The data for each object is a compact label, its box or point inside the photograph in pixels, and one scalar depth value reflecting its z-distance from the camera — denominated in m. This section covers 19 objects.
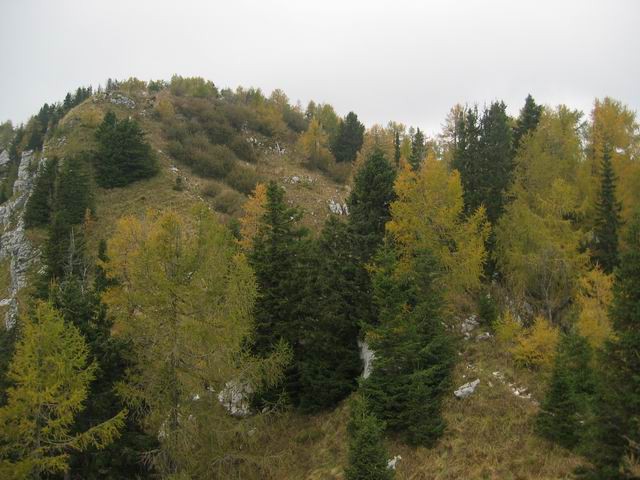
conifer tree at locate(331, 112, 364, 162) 72.75
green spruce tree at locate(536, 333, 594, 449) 15.23
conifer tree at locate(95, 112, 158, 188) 54.06
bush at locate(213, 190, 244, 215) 50.53
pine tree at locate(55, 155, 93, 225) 46.66
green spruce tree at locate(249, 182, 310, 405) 23.23
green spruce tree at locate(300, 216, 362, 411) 22.08
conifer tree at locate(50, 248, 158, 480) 18.06
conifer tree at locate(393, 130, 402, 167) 54.36
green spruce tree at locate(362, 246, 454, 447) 17.73
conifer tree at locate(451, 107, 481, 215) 28.77
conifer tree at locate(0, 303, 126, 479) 15.41
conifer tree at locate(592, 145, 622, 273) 25.94
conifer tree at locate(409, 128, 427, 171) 39.28
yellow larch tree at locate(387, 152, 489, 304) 23.52
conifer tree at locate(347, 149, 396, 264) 24.72
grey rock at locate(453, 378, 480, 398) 18.84
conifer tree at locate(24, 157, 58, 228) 49.38
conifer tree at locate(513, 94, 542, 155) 35.56
